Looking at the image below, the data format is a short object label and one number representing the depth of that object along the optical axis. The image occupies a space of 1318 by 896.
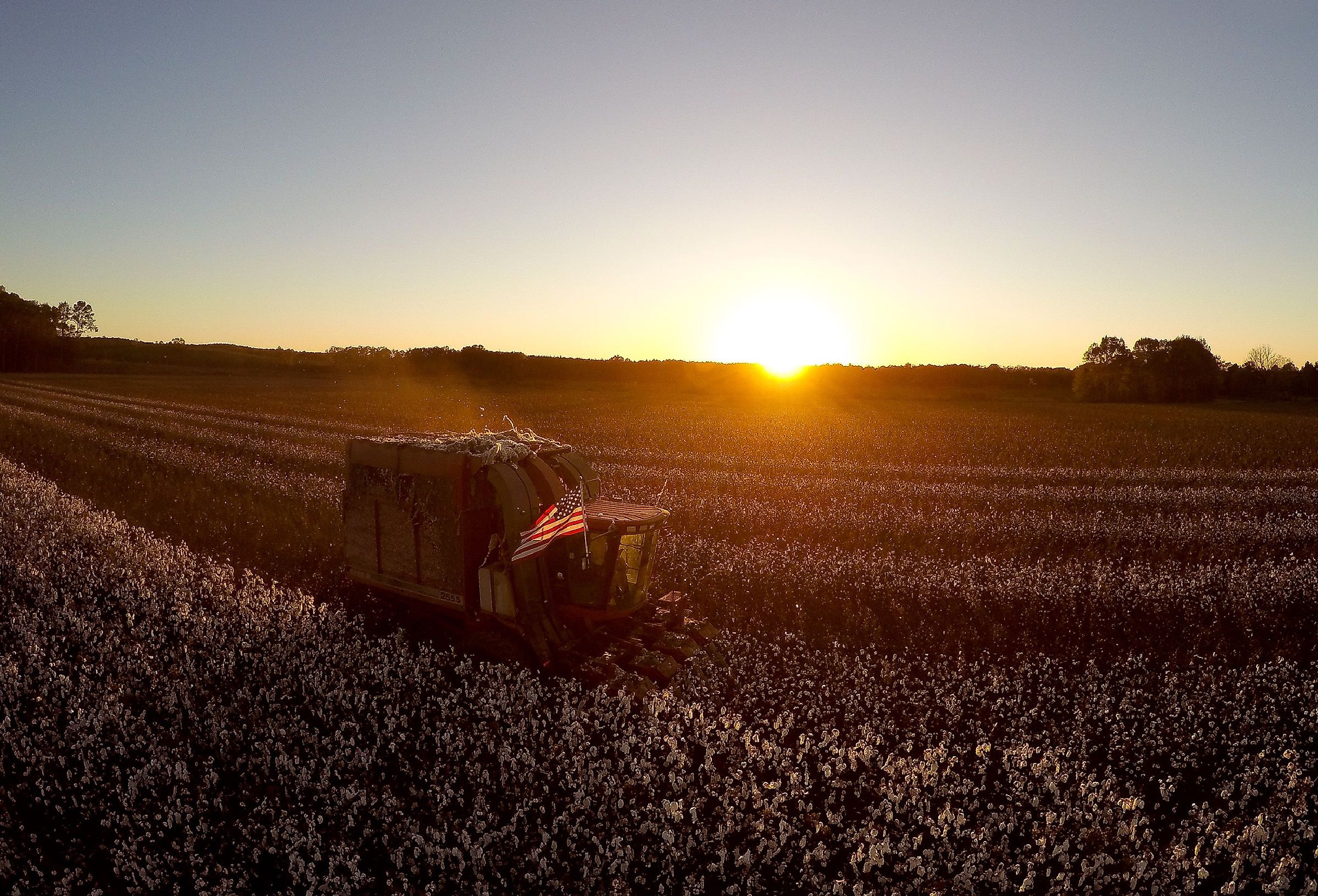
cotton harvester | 7.70
